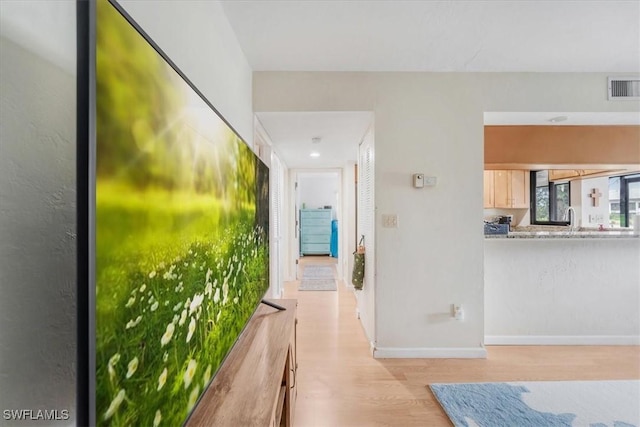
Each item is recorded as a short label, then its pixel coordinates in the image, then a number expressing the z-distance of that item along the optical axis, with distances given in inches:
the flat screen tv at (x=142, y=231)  17.3
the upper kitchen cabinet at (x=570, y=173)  157.7
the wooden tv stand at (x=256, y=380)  36.3
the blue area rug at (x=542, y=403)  68.5
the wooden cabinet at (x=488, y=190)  179.0
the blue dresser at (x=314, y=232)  319.6
